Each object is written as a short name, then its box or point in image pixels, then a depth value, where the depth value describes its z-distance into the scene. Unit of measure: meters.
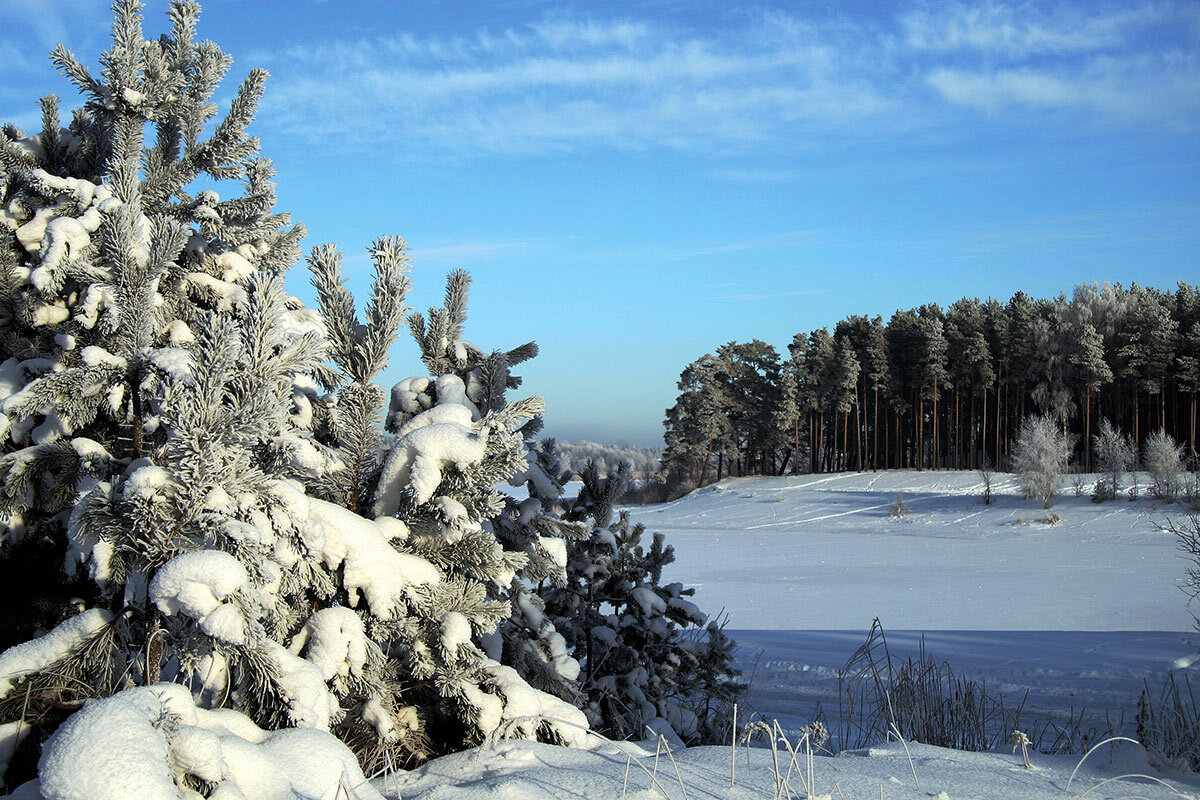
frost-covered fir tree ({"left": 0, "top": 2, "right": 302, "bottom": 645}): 2.44
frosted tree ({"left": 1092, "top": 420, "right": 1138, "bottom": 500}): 31.83
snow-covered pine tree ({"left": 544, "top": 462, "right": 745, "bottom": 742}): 4.75
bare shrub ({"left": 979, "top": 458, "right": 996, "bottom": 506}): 33.59
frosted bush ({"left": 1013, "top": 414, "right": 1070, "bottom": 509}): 31.78
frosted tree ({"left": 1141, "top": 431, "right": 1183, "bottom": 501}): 29.83
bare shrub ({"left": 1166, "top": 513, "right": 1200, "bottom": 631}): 7.75
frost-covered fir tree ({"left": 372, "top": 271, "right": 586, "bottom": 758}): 2.35
